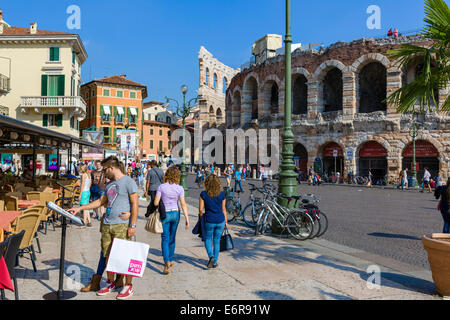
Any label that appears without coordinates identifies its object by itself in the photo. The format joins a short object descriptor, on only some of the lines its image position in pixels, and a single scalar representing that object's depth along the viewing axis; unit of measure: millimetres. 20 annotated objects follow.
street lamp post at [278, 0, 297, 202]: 8836
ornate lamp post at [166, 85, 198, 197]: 17950
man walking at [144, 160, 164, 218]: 9922
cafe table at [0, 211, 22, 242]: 5031
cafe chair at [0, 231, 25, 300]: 3688
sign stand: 3922
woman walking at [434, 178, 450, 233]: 7188
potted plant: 4438
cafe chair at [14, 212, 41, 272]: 5301
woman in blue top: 5730
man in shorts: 4555
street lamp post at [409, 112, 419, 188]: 26983
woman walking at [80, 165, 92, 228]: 9586
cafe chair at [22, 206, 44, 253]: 5898
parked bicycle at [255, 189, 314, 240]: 8312
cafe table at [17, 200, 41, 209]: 7969
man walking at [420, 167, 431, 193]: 23672
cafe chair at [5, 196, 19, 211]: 7355
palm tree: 4371
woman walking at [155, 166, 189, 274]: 5539
